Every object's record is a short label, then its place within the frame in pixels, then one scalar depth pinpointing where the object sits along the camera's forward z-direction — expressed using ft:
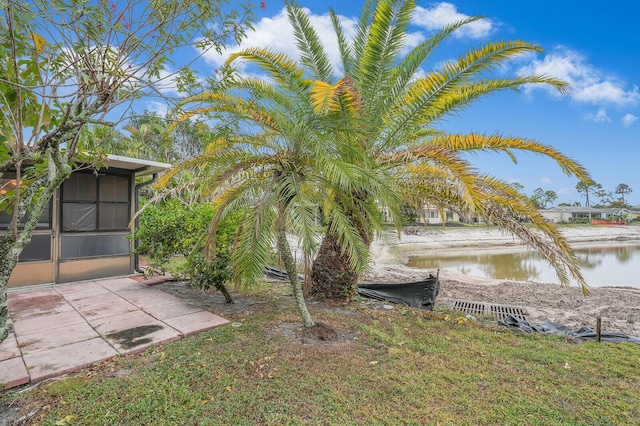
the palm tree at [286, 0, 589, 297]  14.69
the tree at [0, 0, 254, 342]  7.55
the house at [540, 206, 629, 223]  196.28
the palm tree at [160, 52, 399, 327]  12.14
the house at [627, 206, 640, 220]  190.82
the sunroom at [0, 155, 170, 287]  20.08
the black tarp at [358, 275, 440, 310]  20.36
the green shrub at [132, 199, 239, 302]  16.63
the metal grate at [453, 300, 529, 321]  19.45
